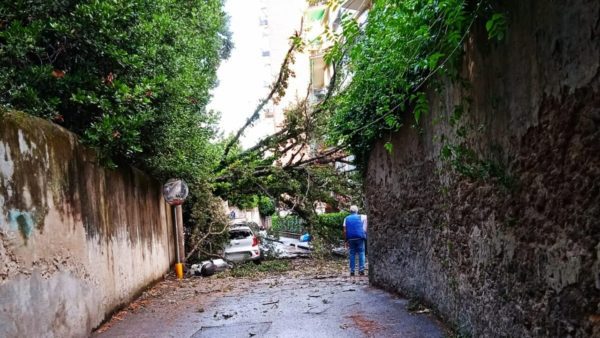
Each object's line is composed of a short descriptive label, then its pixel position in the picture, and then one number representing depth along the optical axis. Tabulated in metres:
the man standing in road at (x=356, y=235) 12.84
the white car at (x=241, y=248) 17.52
